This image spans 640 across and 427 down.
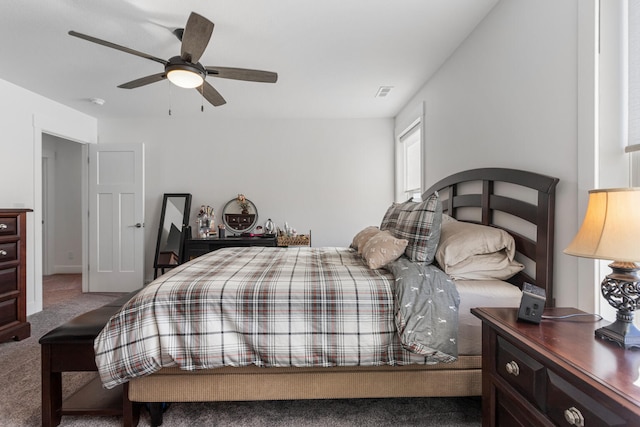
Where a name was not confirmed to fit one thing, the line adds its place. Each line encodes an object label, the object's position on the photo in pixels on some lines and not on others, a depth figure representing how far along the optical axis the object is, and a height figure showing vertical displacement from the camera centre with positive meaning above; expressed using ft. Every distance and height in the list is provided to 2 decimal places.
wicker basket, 13.83 -1.31
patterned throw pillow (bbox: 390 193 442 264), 6.00 -0.39
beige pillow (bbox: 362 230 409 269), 6.07 -0.79
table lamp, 2.93 -0.34
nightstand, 2.48 -1.51
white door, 14.01 -0.32
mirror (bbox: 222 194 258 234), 14.67 -0.21
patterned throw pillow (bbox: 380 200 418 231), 7.73 -0.12
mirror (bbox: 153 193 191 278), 14.39 -0.70
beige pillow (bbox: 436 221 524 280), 5.70 -0.85
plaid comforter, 4.78 -1.87
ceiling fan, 5.75 +3.30
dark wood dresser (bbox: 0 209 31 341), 8.74 -1.93
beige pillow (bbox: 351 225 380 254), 7.80 -0.70
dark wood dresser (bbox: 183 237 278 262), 13.32 -1.42
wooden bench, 5.04 -2.55
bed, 4.98 -2.66
